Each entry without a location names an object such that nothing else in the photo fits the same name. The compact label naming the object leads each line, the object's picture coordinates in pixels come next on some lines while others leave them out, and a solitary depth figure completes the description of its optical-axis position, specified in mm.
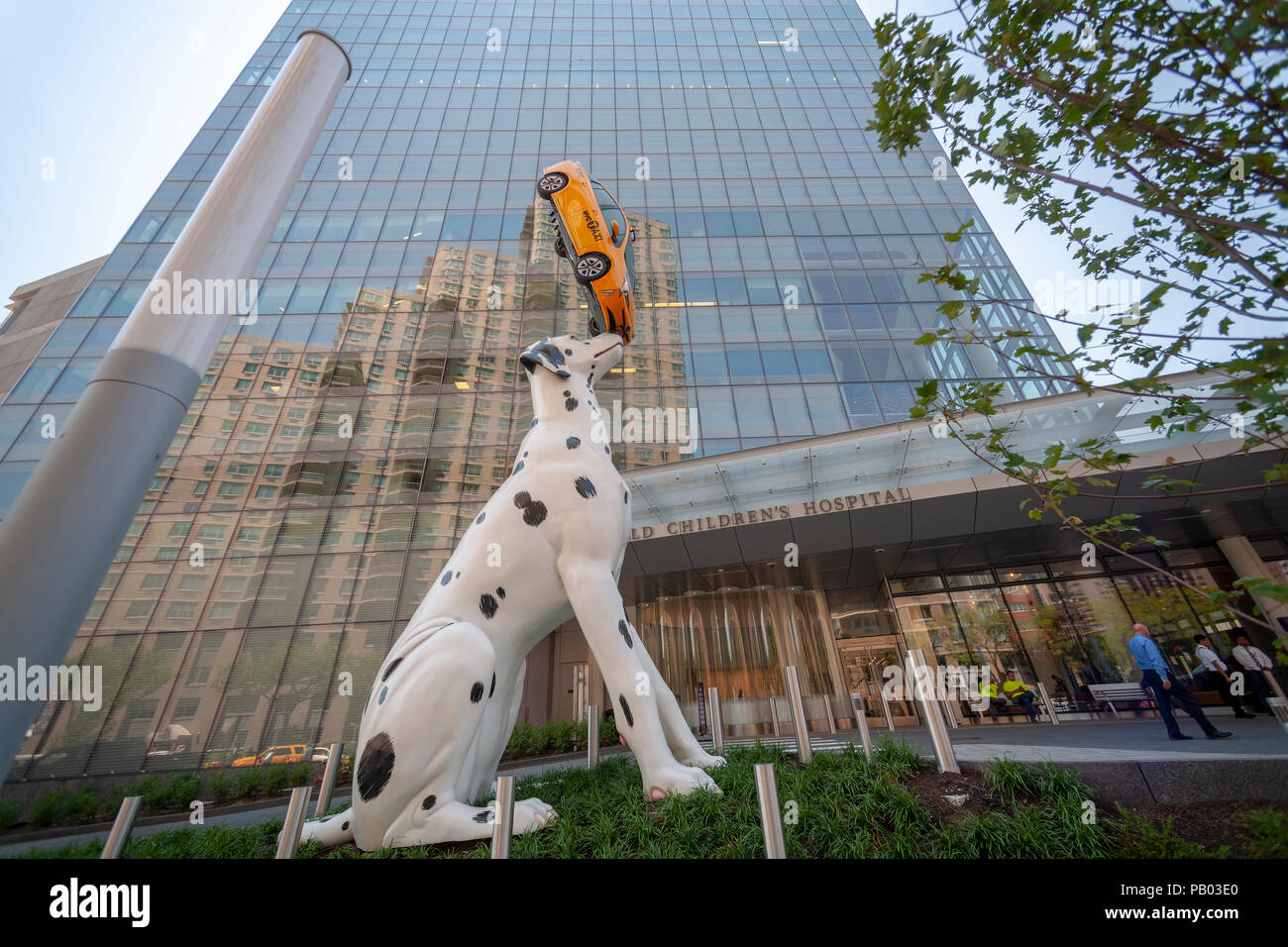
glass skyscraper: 13875
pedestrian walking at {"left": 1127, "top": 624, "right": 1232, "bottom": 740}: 6868
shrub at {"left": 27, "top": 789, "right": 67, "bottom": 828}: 9023
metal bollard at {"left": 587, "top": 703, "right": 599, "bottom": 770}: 5527
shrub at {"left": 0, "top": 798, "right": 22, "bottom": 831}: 9000
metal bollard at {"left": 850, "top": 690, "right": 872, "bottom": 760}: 3778
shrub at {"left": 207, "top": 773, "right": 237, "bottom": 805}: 9383
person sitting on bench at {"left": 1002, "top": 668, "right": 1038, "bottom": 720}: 12570
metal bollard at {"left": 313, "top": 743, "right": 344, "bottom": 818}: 4543
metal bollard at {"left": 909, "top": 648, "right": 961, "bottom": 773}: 3262
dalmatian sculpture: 2785
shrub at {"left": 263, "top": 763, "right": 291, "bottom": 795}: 9695
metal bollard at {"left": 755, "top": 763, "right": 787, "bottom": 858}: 1943
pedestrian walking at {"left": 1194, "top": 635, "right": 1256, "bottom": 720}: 8538
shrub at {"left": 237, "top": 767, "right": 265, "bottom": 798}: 9602
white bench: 11789
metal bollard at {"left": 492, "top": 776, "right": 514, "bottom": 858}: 2154
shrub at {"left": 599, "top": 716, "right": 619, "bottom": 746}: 11612
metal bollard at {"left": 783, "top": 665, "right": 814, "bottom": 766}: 3992
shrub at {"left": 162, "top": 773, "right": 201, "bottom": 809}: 9523
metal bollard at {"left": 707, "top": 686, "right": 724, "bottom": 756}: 4812
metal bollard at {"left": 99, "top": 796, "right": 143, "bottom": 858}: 2564
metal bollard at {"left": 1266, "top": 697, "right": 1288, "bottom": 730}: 5125
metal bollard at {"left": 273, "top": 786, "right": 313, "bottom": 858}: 2670
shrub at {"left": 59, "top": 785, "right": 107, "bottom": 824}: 9289
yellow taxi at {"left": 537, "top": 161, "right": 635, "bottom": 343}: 3885
